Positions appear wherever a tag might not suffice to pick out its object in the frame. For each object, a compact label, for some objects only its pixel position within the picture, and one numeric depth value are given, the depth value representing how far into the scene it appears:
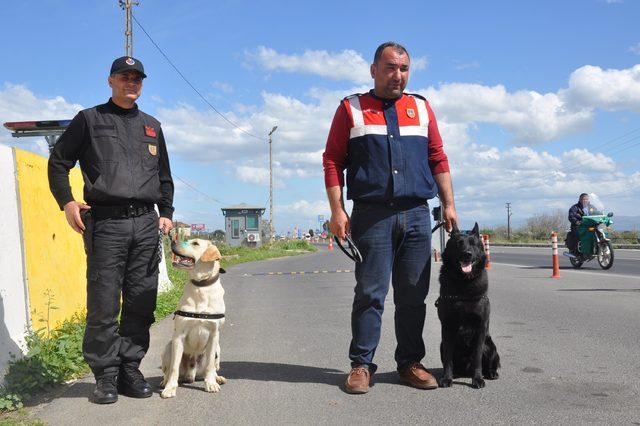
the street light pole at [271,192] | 47.91
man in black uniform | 4.18
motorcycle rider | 15.77
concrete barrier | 4.78
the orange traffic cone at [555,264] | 14.15
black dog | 4.45
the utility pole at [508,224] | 71.86
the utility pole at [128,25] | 22.56
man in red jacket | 4.47
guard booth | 54.65
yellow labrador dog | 4.34
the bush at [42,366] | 4.27
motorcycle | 15.53
